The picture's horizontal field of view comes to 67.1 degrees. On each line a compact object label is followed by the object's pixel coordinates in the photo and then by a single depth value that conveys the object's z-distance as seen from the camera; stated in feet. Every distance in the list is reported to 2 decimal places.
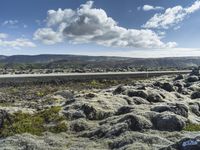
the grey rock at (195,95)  51.23
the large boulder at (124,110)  35.19
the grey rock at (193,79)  84.79
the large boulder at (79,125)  30.67
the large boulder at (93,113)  34.31
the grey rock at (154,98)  43.86
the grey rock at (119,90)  52.60
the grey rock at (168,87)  57.41
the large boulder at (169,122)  29.88
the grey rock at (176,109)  34.26
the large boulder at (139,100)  41.86
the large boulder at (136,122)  29.56
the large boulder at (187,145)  21.55
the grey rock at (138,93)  44.70
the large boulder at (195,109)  38.78
